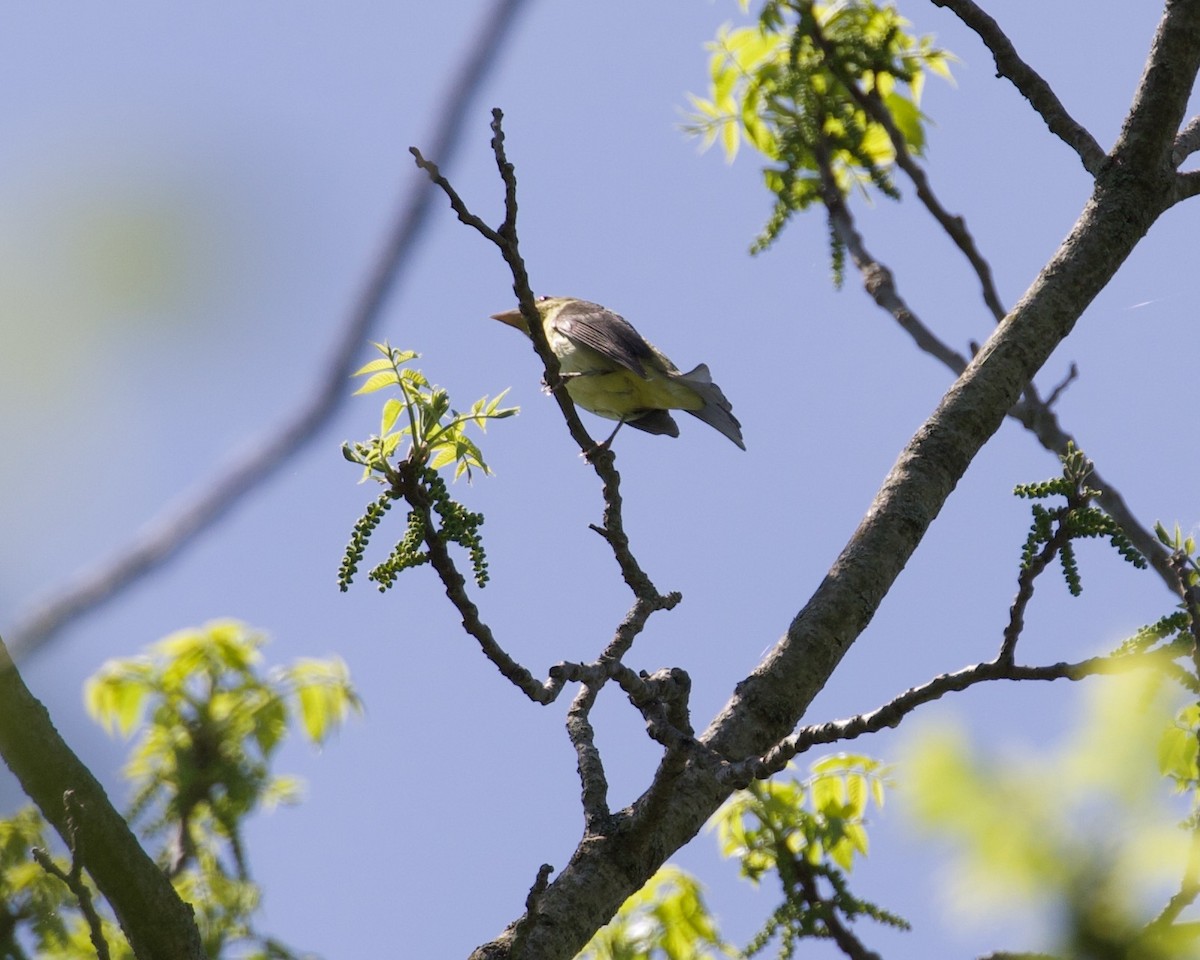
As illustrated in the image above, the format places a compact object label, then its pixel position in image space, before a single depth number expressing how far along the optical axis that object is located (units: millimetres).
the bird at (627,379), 13320
